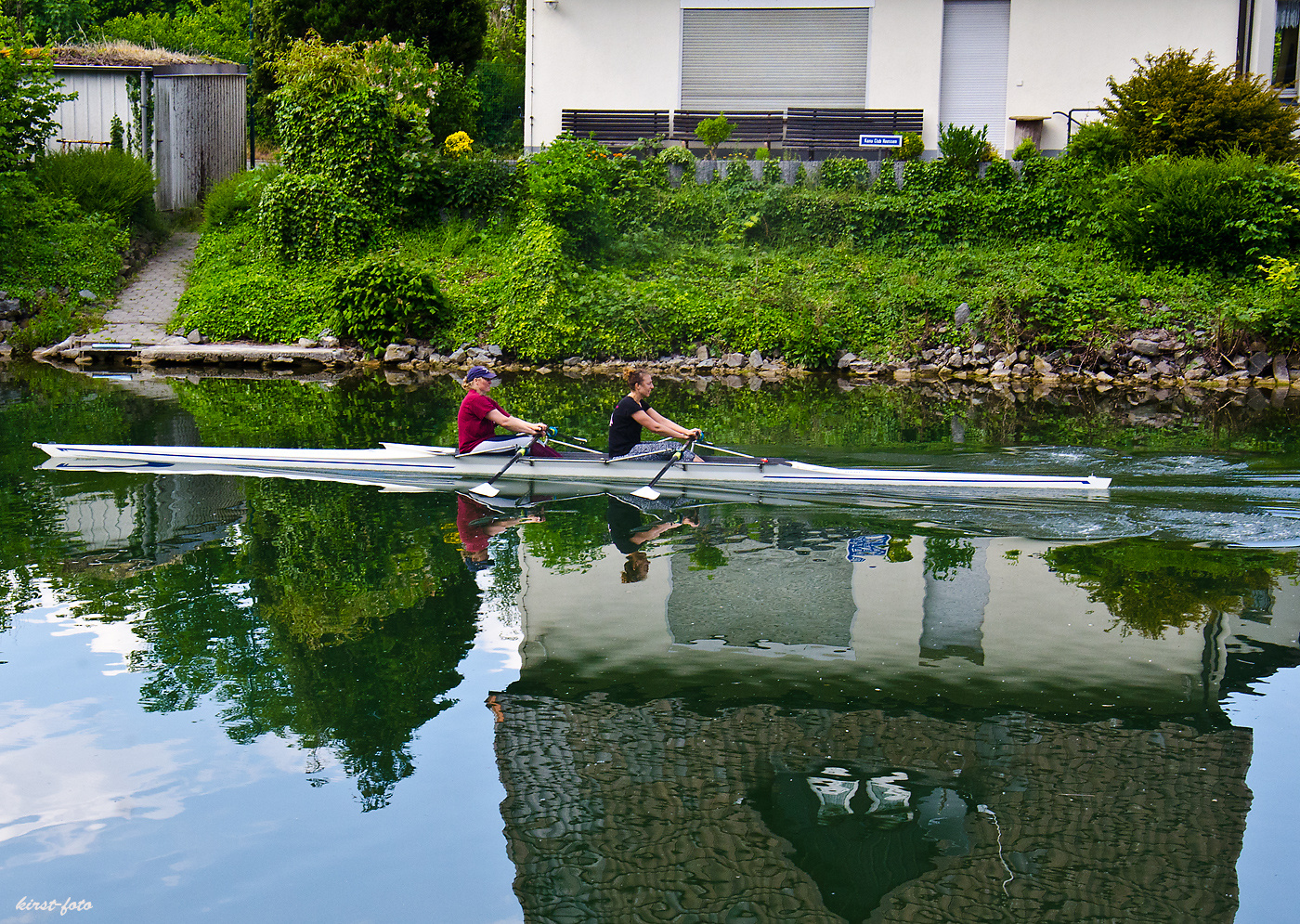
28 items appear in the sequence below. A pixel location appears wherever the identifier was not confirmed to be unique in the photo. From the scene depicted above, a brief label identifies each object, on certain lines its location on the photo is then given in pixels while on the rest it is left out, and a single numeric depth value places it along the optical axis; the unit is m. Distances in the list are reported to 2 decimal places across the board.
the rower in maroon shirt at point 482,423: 11.17
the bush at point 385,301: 20.39
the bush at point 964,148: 21.73
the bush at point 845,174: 22.23
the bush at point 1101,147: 20.64
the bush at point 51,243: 21.02
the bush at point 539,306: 20.44
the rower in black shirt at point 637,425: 11.02
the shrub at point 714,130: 22.97
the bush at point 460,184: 22.67
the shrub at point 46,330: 20.25
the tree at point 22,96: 20.88
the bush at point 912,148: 22.31
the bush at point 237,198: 23.20
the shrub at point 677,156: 22.79
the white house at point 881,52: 22.45
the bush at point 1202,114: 19.78
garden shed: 23.30
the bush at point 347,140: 21.94
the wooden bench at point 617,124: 24.16
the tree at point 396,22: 23.95
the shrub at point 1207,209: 19.02
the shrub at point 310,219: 22.11
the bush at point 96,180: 22.42
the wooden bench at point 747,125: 23.72
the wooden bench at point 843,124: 23.25
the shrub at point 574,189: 21.34
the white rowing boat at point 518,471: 10.57
